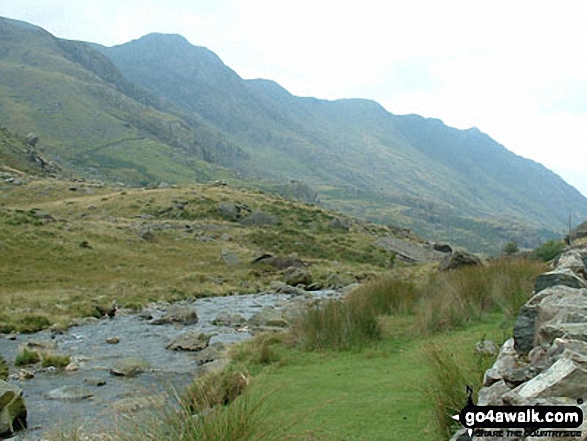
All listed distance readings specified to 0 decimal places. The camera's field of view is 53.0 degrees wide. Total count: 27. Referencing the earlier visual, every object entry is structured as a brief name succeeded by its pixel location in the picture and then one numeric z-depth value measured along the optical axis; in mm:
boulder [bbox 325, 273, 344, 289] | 33625
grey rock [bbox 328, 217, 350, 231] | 61062
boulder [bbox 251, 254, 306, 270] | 40662
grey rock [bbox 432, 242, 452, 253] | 56141
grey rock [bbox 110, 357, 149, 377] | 12911
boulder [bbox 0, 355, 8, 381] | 12426
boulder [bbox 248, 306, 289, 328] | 18484
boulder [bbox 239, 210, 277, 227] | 57481
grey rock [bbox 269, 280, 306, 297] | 31317
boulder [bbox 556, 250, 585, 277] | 11219
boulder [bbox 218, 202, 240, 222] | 58188
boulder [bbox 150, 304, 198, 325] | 21250
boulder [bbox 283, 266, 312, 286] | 35562
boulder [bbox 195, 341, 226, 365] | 14056
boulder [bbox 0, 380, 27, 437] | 9078
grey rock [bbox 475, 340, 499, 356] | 8007
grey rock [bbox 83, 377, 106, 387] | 12125
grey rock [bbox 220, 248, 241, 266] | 39469
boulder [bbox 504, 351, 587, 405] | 4008
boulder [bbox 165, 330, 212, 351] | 15971
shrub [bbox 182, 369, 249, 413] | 8281
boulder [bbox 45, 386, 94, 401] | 11023
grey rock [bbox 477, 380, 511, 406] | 4953
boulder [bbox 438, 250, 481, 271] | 26938
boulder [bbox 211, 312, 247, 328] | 20312
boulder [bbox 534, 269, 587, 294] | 8554
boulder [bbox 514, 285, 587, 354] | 5434
